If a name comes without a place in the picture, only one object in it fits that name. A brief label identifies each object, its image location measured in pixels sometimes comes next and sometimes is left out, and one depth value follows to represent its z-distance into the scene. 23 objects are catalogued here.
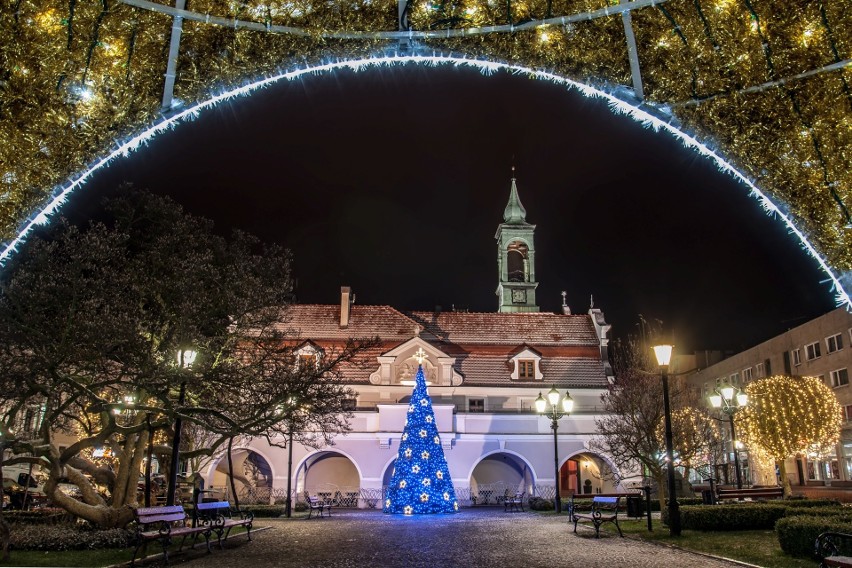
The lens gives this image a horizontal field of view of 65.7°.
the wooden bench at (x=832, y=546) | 9.05
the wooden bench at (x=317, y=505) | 28.23
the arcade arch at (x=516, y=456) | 38.42
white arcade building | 38.03
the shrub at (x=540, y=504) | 32.12
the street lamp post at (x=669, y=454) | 15.91
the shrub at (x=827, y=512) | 12.10
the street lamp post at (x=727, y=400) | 22.31
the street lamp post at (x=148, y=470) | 17.89
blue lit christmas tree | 29.34
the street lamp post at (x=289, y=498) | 29.07
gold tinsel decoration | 3.83
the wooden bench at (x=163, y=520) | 12.48
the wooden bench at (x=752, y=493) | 22.77
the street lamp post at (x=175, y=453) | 15.39
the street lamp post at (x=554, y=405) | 26.28
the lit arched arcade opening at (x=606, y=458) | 38.10
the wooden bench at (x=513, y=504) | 33.24
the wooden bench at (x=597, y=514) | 17.19
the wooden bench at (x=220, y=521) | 15.49
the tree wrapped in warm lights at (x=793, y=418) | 31.34
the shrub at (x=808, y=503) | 18.48
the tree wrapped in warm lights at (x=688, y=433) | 31.27
